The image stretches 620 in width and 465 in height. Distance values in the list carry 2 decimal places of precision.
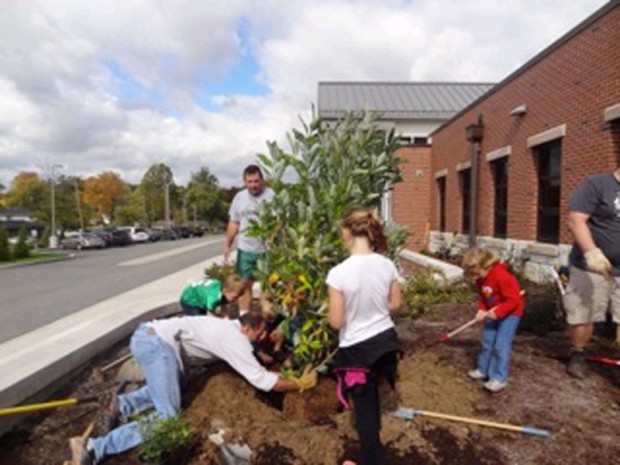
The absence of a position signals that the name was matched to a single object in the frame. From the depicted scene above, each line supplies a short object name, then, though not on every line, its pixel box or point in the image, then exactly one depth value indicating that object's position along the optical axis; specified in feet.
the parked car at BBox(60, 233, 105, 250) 122.72
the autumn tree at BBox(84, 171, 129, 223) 237.86
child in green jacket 15.48
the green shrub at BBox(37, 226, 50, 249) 127.85
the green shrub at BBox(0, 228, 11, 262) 81.93
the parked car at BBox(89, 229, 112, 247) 131.12
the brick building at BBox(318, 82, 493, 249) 58.18
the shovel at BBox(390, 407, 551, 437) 10.43
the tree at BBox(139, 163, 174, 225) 258.16
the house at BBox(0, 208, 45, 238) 221.66
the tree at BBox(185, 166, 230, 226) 258.16
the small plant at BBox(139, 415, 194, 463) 9.15
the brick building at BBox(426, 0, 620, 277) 24.30
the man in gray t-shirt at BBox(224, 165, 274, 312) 17.01
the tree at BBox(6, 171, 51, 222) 147.80
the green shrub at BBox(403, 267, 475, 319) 23.26
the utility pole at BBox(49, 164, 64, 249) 130.67
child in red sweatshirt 12.57
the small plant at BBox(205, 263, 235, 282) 26.73
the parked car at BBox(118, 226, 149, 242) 158.04
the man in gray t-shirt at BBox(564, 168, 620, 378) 12.63
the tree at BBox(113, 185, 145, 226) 230.48
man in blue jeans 10.55
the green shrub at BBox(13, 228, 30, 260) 85.81
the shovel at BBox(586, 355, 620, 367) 13.85
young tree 11.64
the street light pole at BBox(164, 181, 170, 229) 227.69
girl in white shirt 8.70
